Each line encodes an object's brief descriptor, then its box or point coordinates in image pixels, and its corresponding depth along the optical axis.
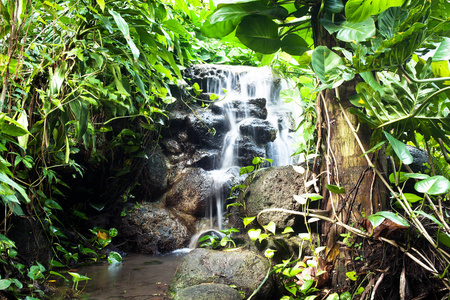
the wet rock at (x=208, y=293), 1.81
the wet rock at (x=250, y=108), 5.59
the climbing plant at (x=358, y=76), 1.43
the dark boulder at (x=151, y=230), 3.73
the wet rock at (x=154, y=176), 4.38
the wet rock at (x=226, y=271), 2.05
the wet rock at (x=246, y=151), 4.95
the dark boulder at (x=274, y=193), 2.37
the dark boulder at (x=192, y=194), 4.39
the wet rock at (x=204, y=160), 4.87
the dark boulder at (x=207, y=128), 4.91
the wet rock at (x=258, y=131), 5.21
